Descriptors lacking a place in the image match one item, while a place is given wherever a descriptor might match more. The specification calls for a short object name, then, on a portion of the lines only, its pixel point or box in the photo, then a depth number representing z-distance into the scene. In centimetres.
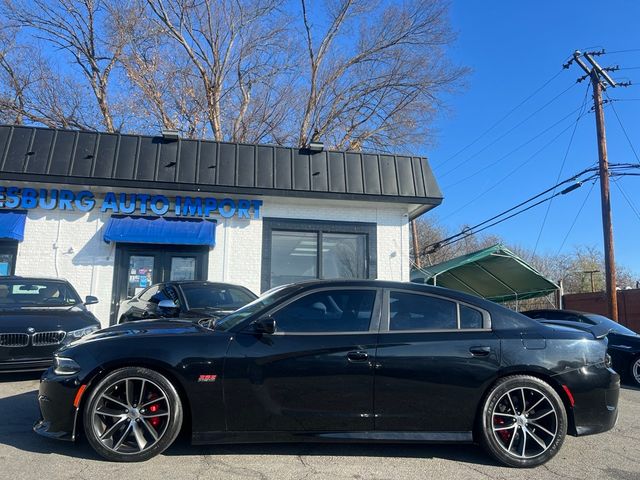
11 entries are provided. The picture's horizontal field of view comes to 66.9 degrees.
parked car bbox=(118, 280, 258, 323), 692
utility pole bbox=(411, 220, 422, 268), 2432
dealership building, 1066
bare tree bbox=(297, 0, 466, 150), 2348
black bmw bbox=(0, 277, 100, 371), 648
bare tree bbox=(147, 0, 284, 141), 2239
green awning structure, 1316
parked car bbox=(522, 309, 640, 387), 917
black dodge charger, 381
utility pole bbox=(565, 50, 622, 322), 1610
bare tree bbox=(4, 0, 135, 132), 2178
